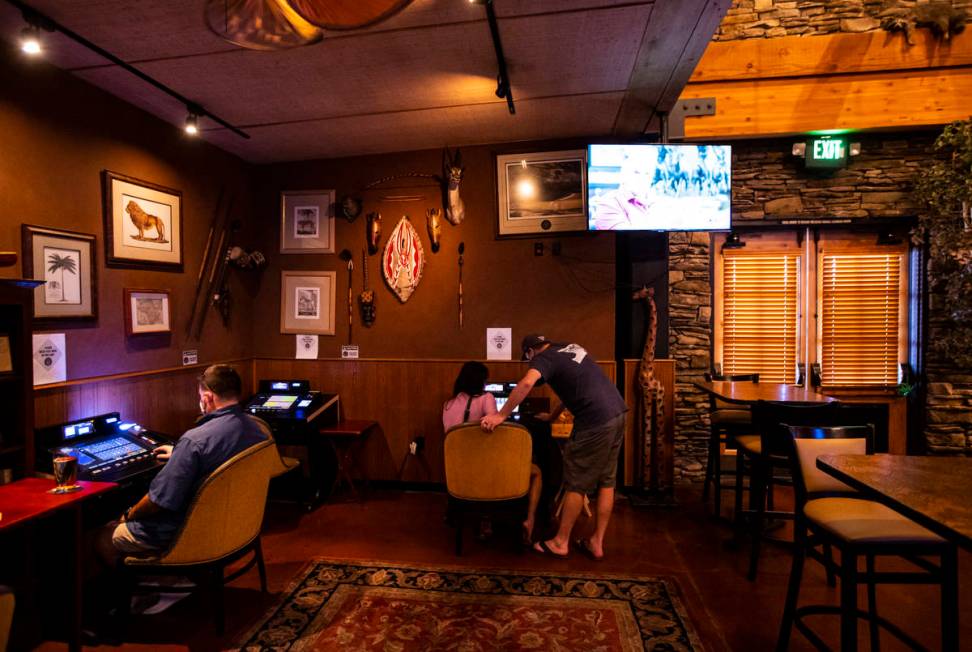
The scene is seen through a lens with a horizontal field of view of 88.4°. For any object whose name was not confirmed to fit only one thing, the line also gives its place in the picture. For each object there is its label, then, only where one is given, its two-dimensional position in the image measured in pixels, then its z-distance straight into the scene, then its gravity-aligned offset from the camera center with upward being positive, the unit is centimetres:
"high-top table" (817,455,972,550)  142 -58
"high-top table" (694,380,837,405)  341 -56
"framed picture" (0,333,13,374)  254 -18
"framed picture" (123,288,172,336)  369 +7
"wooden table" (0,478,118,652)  213 -81
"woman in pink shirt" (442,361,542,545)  365 -64
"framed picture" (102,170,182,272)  353 +74
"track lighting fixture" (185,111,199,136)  372 +148
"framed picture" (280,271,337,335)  507 +18
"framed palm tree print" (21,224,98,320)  302 +32
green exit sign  505 +167
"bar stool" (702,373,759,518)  395 -88
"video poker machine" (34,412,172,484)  280 -77
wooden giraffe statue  447 -83
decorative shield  493 +59
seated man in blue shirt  241 -79
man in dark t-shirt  340 -75
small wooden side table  445 -114
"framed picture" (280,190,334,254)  508 +101
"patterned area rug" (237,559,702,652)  257 -165
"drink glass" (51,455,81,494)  236 -73
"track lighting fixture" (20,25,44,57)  269 +153
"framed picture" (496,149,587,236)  469 +120
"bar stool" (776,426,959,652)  192 -88
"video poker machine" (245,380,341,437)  438 -78
